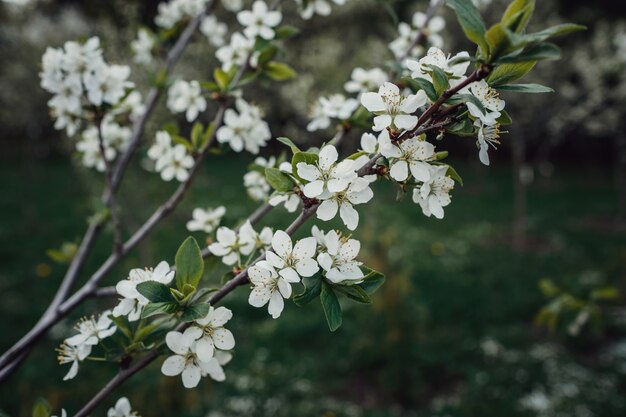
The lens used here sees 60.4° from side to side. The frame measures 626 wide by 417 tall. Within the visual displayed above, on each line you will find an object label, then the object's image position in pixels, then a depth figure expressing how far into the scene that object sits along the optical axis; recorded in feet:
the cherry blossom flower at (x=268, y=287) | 0.77
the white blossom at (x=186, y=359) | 0.79
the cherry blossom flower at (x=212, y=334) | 0.78
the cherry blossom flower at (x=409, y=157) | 0.76
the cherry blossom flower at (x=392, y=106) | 0.76
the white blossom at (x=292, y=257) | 0.76
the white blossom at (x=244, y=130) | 1.30
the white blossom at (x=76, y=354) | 0.89
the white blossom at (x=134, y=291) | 0.85
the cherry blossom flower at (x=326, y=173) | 0.76
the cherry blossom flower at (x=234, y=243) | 0.97
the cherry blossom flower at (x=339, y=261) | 0.78
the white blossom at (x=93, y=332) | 0.90
